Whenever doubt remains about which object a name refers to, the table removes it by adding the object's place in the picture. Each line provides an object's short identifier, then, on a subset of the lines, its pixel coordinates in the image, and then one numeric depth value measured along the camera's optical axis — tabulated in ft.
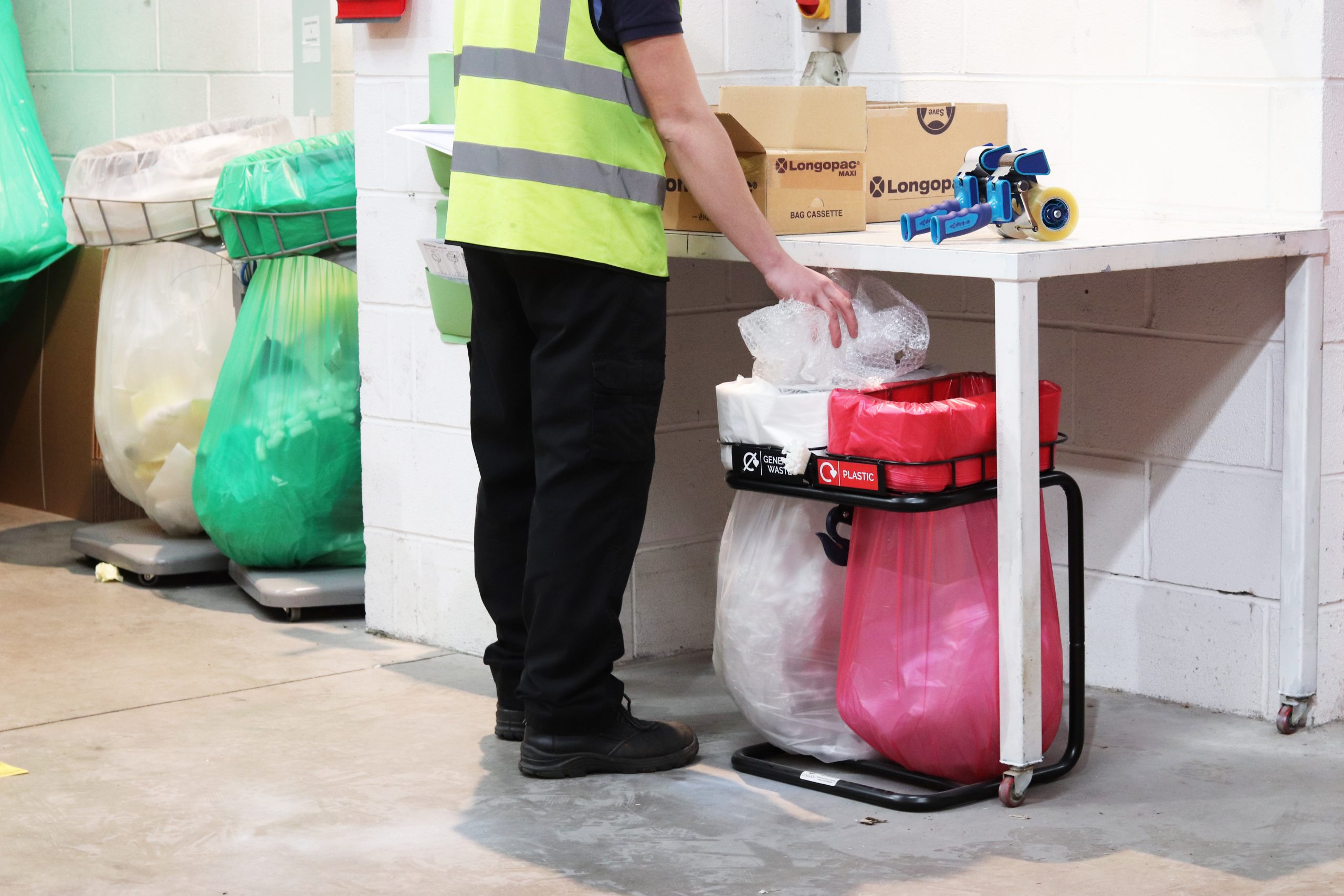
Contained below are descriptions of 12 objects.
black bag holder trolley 13.74
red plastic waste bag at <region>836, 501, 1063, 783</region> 14.09
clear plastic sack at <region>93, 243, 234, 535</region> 22.94
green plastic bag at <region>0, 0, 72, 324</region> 26.00
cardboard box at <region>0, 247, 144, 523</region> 26.70
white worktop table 13.29
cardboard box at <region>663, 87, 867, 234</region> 14.99
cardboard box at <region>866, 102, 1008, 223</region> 15.97
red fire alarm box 19.00
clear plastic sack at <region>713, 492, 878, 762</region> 14.81
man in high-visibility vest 13.72
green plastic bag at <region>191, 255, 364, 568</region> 21.38
